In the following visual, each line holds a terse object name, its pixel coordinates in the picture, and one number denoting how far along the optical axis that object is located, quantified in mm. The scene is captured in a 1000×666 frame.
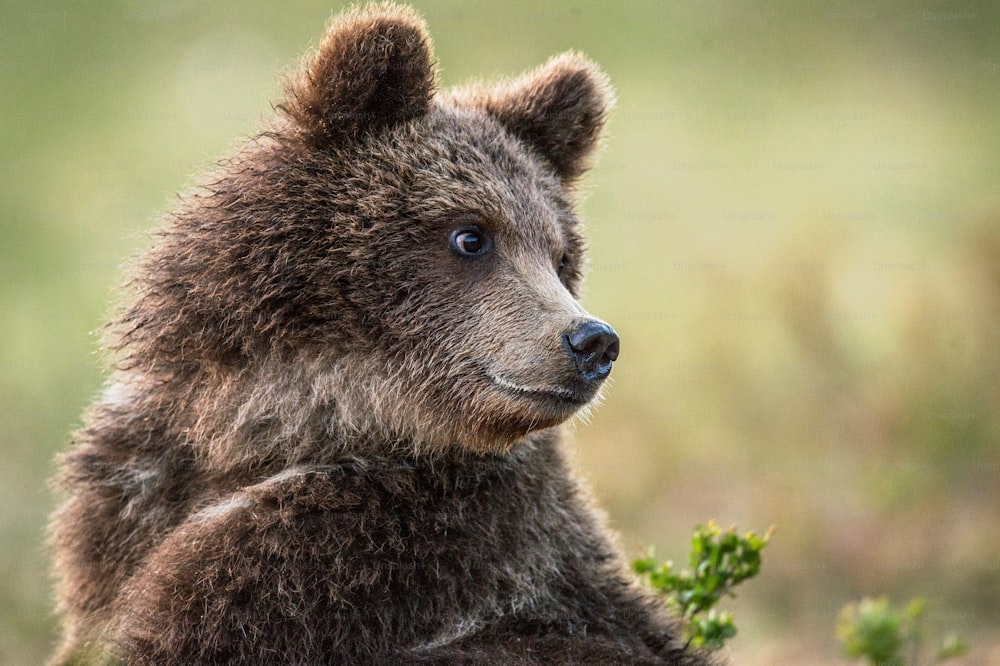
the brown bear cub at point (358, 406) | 8844
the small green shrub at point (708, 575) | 11266
